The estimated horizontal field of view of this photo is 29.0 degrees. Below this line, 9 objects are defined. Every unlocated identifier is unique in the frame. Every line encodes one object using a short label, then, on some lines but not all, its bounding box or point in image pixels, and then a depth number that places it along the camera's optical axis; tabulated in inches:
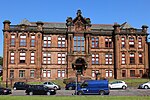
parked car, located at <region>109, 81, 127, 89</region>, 1978.3
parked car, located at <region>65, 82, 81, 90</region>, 1907.1
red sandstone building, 2502.5
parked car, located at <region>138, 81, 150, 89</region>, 1987.9
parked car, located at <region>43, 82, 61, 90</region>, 1915.6
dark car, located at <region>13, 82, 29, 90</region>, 1988.3
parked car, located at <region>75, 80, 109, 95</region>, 1505.9
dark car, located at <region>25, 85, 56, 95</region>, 1515.7
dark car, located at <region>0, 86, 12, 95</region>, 1526.8
